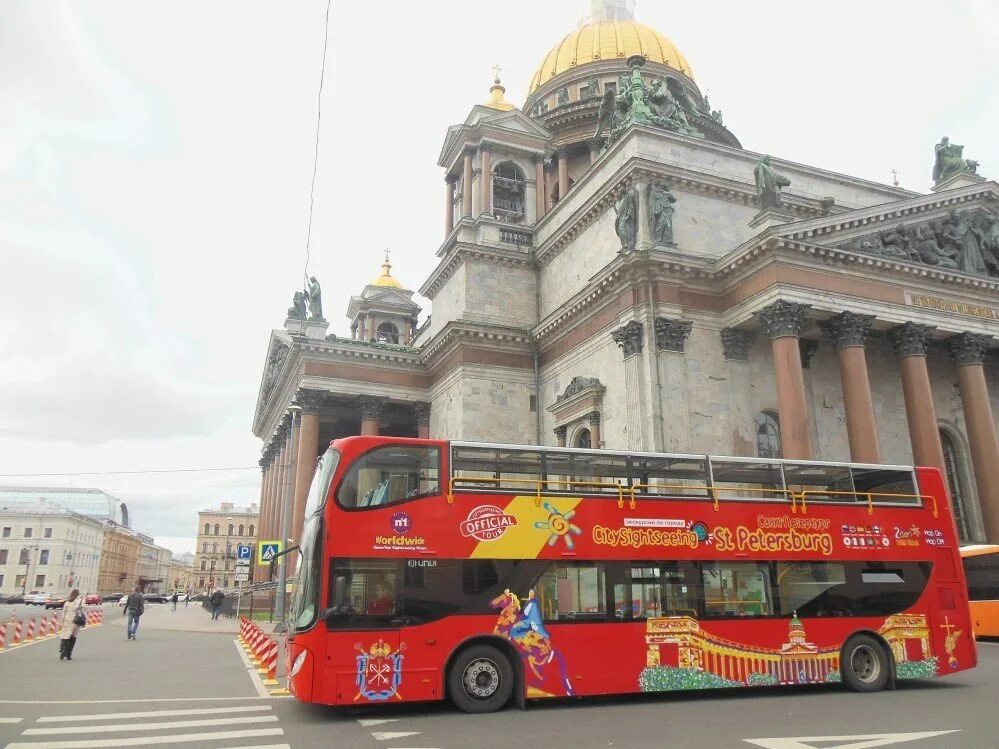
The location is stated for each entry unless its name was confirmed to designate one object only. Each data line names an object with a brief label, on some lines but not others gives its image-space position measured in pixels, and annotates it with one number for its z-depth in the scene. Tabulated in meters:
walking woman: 18.45
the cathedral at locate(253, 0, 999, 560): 24.77
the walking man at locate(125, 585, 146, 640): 25.23
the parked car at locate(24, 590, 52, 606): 75.41
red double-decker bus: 10.90
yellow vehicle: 21.69
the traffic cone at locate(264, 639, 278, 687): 15.50
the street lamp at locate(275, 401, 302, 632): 26.12
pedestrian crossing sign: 24.20
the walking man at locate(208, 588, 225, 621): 40.47
